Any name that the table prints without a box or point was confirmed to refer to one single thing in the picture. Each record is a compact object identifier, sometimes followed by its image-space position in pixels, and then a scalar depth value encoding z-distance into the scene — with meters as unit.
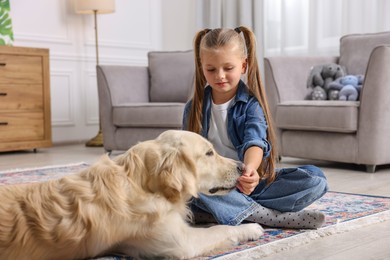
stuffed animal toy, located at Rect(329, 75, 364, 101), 4.11
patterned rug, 1.84
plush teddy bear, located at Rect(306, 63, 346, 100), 4.38
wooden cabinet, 5.28
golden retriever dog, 1.58
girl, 2.15
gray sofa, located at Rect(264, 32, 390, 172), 3.70
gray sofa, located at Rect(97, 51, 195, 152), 4.91
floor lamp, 5.88
